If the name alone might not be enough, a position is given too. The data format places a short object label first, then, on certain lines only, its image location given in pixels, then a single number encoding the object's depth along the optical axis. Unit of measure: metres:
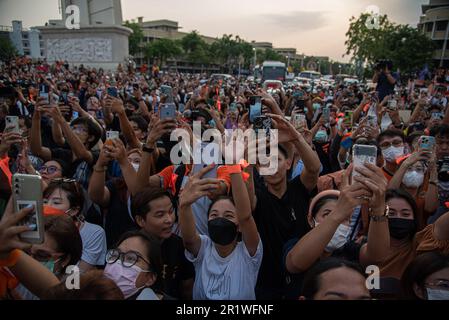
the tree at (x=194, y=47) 71.50
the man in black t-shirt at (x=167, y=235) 2.57
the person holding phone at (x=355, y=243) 1.79
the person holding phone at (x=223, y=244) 2.22
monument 20.83
